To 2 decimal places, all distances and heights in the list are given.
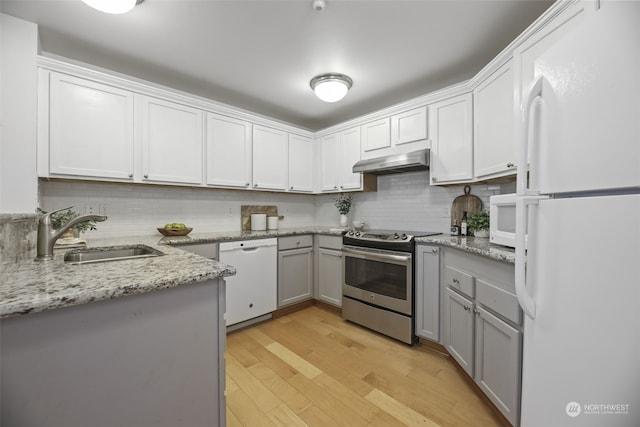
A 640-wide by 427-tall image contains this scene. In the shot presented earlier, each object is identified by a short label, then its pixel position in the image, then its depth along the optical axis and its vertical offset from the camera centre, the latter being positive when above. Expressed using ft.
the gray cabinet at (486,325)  4.47 -2.28
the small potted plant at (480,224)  7.35 -0.31
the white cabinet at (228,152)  9.07 +2.14
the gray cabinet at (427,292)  7.25 -2.25
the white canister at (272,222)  11.35 -0.48
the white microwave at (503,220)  5.25 -0.14
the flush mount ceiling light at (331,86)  8.11 +3.91
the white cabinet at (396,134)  8.72 +2.79
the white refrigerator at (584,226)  2.12 -0.11
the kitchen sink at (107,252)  5.29 -0.94
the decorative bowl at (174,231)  8.36 -0.67
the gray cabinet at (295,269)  9.73 -2.23
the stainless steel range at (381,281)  7.68 -2.22
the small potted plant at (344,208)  11.49 +0.16
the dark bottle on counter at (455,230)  8.23 -0.54
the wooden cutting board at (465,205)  8.36 +0.25
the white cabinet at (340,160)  10.60 +2.19
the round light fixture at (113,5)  4.78 +3.77
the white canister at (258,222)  10.79 -0.46
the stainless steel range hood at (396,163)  8.29 +1.64
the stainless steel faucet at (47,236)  4.30 -0.45
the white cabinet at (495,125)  5.96 +2.19
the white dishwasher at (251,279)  8.41 -2.30
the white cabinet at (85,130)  6.43 +2.10
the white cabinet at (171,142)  7.83 +2.15
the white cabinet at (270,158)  10.26 +2.14
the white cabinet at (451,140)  7.61 +2.21
